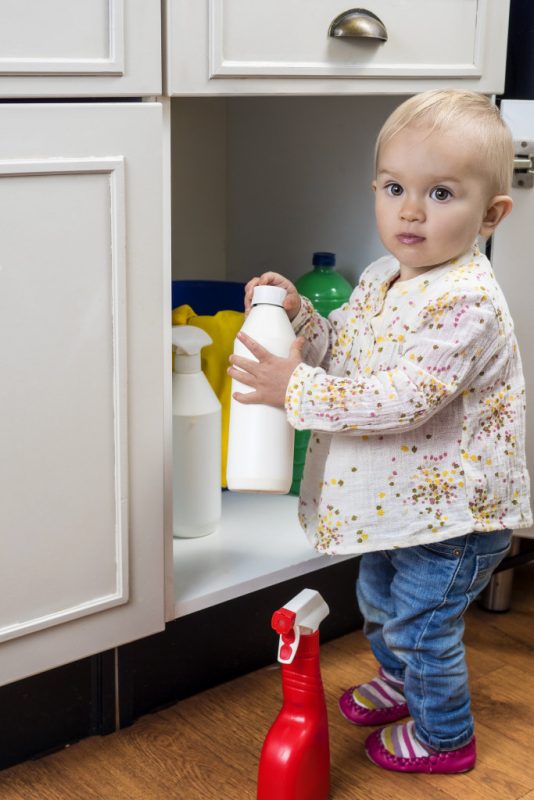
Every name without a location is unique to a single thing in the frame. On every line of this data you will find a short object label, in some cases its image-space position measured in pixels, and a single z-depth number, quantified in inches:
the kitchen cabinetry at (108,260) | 38.3
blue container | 65.0
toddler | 42.4
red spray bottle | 42.6
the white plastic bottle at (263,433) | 44.5
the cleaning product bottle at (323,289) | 61.1
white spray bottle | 52.7
